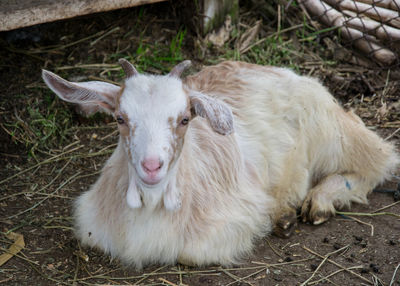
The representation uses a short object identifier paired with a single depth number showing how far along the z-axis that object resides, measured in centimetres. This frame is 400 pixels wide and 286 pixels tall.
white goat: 572
